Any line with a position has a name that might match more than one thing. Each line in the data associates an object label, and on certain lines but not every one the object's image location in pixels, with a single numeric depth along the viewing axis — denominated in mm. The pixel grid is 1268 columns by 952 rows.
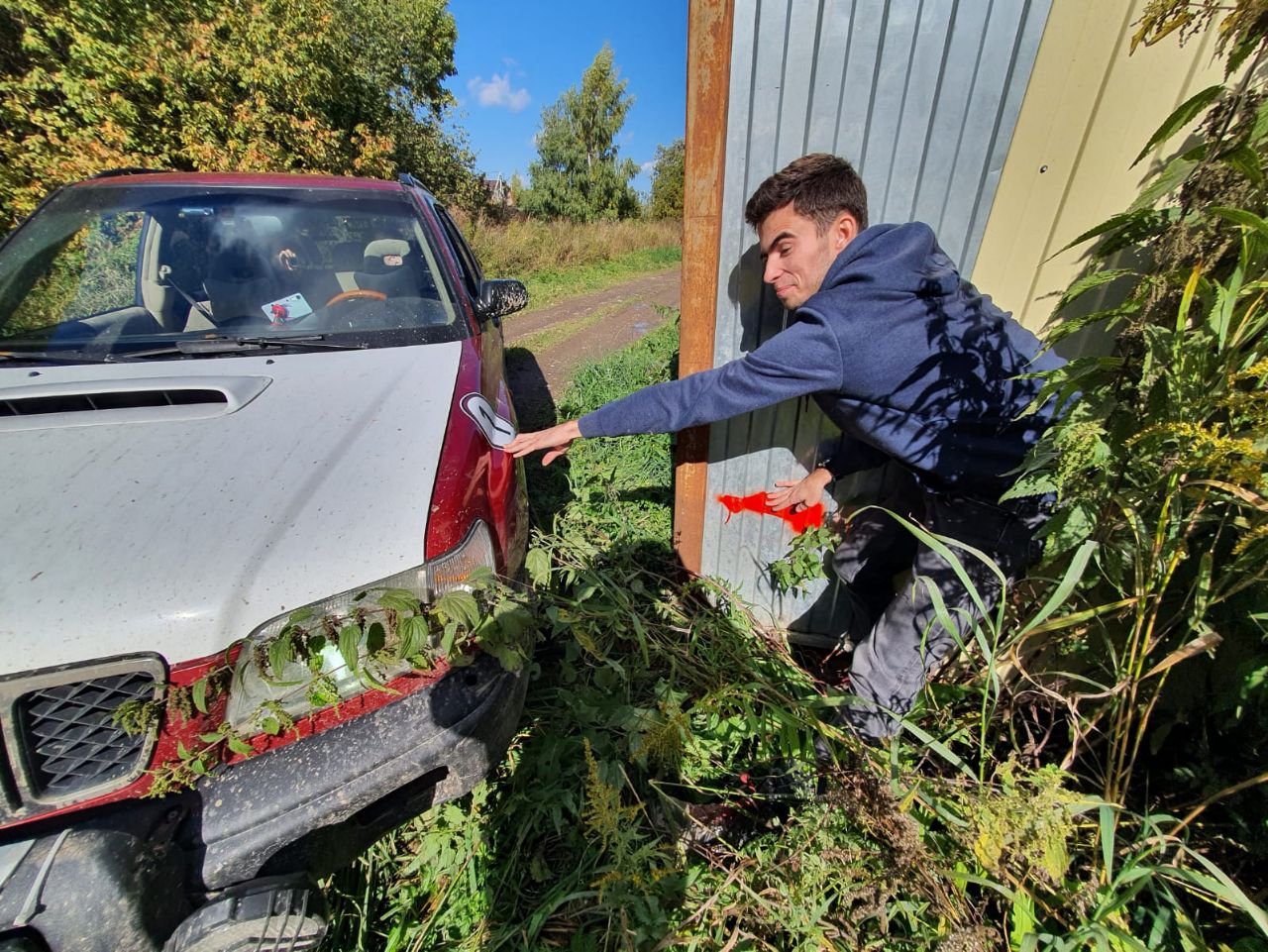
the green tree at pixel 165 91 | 6789
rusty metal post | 1751
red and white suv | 986
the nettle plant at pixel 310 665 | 1047
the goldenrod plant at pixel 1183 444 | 882
